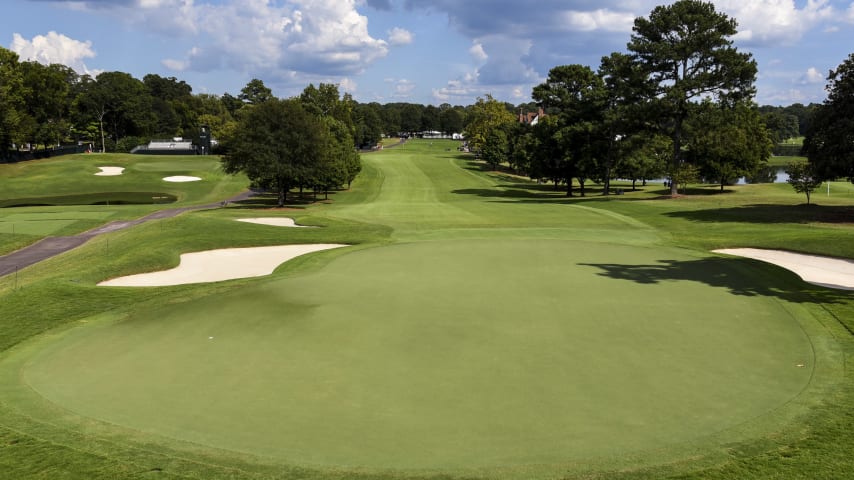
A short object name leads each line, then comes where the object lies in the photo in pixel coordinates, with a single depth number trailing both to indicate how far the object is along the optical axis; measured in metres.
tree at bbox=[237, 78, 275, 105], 136.62
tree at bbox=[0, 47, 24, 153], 82.06
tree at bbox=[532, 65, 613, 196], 63.69
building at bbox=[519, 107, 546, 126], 156.25
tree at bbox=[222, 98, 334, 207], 54.97
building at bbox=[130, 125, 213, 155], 115.06
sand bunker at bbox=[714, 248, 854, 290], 22.47
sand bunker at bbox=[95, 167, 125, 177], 82.50
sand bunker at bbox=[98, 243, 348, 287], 23.80
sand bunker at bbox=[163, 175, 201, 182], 81.44
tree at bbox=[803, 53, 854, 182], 38.50
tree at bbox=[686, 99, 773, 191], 53.38
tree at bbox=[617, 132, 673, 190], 58.61
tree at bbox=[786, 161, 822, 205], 44.17
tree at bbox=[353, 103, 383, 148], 165.12
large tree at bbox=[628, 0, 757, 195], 51.94
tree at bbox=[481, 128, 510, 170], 110.19
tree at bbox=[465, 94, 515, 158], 125.31
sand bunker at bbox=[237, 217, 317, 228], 42.25
